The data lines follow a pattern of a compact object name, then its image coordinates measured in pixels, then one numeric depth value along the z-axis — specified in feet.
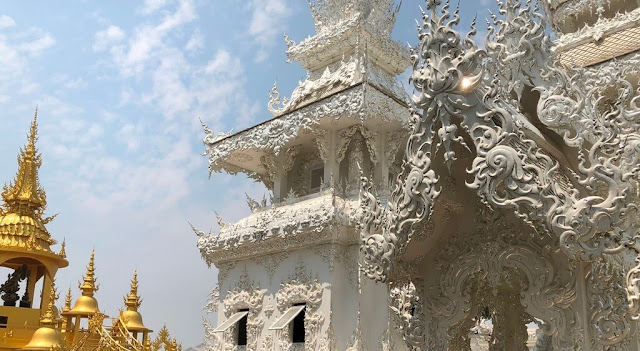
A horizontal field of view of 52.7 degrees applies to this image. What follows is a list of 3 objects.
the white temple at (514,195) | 16.20
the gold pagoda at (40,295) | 38.70
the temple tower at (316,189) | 41.63
